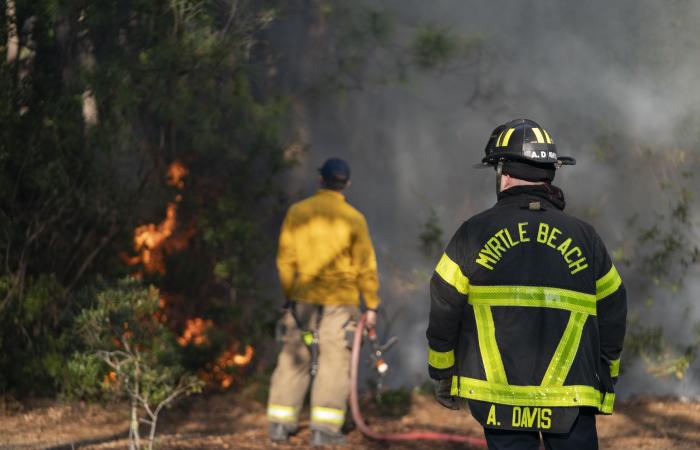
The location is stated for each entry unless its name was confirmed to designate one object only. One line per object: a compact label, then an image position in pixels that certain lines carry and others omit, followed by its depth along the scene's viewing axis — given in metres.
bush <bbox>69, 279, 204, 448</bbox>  14.02
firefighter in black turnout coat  7.09
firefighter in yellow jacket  13.94
